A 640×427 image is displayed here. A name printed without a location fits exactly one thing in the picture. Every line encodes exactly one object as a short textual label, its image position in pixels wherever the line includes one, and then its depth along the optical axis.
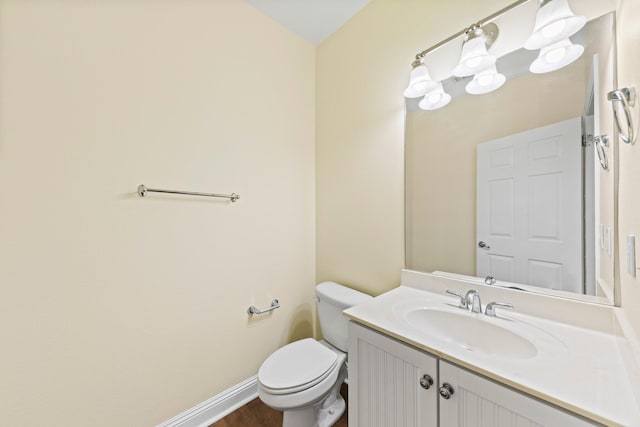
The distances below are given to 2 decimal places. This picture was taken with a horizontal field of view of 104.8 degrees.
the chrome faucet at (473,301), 0.99
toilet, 1.10
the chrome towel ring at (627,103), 0.62
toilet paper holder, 1.55
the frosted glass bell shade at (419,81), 1.23
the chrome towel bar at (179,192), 1.14
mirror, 0.87
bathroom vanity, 0.57
